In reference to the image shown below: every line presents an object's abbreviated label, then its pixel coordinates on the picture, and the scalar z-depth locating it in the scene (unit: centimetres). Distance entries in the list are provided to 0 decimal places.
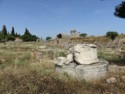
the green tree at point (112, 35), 1800
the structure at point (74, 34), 2004
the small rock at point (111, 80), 305
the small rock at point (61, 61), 343
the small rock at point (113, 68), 351
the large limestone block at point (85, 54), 346
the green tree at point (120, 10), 436
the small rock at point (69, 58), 354
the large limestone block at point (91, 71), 321
